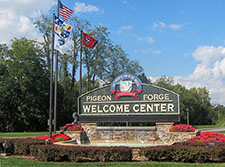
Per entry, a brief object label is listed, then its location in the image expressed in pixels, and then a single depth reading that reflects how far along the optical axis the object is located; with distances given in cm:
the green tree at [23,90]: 3981
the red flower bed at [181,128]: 1741
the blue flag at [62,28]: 1905
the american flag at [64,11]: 2053
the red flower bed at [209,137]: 1535
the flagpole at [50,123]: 1599
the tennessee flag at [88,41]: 2434
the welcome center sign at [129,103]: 1855
